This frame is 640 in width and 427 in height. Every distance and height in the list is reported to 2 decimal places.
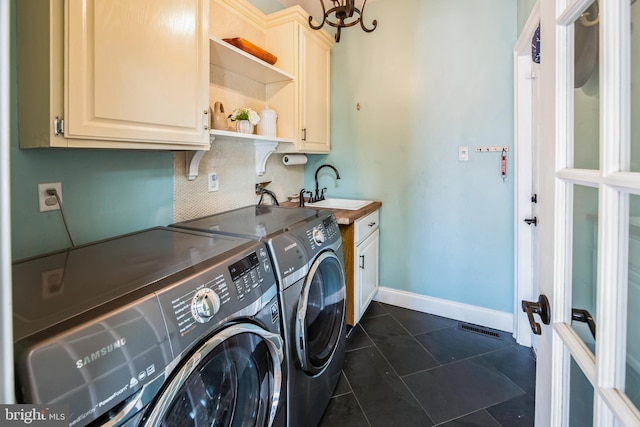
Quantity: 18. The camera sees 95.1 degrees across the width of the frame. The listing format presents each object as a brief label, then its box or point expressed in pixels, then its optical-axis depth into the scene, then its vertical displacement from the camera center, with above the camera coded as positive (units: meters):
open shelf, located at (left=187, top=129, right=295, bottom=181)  1.59 +0.40
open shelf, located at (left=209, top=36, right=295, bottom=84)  1.59 +0.91
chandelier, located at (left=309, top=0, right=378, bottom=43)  1.44 +0.98
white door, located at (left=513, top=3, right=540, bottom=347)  1.95 +0.20
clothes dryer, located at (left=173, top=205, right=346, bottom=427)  1.16 -0.37
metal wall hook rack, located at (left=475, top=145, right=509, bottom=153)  2.17 +0.44
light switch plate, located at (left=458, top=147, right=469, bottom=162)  2.30 +0.42
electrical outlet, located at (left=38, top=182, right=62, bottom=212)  1.10 +0.04
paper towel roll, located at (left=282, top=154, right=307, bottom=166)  2.51 +0.42
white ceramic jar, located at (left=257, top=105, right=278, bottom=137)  2.13 +0.62
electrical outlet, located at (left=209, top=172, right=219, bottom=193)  1.86 +0.17
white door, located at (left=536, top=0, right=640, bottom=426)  0.49 -0.01
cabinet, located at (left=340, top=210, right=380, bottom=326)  2.12 -0.42
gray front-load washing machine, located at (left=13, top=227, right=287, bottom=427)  0.52 -0.27
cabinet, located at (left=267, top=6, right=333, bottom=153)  2.19 +1.09
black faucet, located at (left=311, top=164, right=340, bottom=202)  2.76 +0.15
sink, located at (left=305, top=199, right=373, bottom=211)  2.51 +0.03
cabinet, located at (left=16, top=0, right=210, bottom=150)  0.92 +0.48
